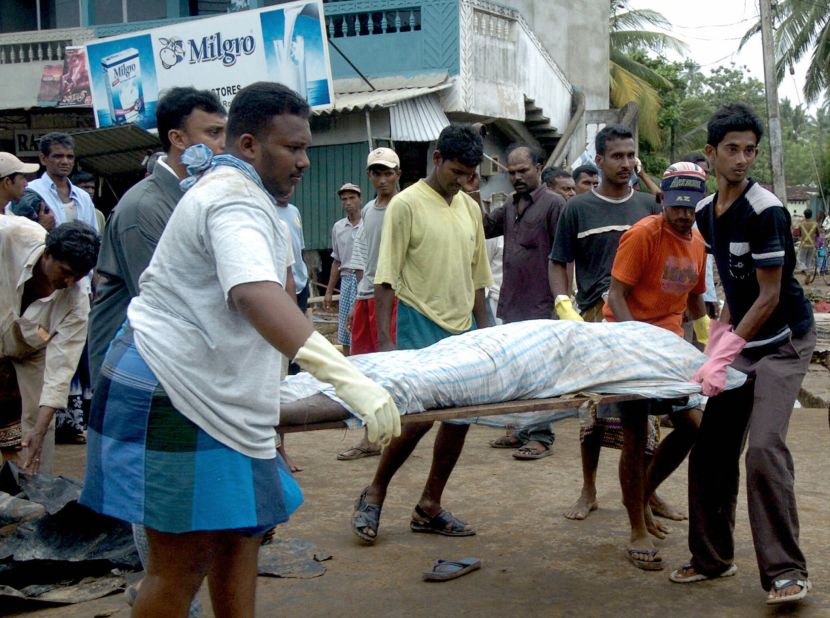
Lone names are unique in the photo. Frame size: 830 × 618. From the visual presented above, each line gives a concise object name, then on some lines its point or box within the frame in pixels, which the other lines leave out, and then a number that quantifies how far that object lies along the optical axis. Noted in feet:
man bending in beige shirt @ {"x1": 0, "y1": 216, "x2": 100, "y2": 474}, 14.29
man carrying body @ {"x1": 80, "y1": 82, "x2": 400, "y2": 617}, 7.76
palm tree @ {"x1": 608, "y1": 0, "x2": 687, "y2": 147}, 75.36
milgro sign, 40.98
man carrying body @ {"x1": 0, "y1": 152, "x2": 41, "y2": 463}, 15.37
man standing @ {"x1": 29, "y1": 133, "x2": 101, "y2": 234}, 22.71
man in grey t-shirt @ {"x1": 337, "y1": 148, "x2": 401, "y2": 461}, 19.77
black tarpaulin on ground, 12.91
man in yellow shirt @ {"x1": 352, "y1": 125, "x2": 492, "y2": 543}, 14.88
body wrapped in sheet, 10.72
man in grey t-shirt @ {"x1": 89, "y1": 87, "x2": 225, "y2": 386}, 11.20
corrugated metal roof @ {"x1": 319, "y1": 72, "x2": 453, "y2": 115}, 42.98
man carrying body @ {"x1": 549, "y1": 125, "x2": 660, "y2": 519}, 16.65
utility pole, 56.59
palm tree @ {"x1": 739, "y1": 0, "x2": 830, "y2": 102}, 93.25
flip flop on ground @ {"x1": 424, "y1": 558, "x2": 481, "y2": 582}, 13.14
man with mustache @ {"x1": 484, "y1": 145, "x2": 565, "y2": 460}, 20.08
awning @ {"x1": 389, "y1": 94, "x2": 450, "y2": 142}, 44.04
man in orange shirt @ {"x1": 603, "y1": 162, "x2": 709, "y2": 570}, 13.73
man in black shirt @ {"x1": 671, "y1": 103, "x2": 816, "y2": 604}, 11.82
